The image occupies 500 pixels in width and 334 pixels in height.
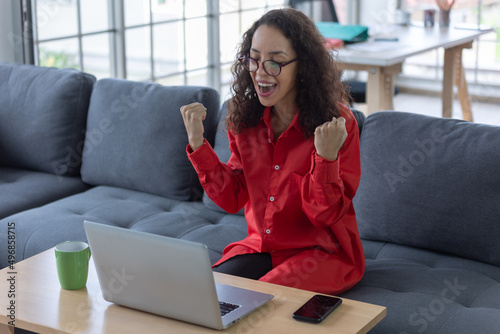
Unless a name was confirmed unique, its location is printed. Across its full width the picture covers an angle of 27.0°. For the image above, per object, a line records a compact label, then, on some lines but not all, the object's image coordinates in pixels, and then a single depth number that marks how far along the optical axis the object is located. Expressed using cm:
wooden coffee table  220
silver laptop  216
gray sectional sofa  274
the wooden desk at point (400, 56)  468
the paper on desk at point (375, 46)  486
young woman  263
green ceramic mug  238
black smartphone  222
